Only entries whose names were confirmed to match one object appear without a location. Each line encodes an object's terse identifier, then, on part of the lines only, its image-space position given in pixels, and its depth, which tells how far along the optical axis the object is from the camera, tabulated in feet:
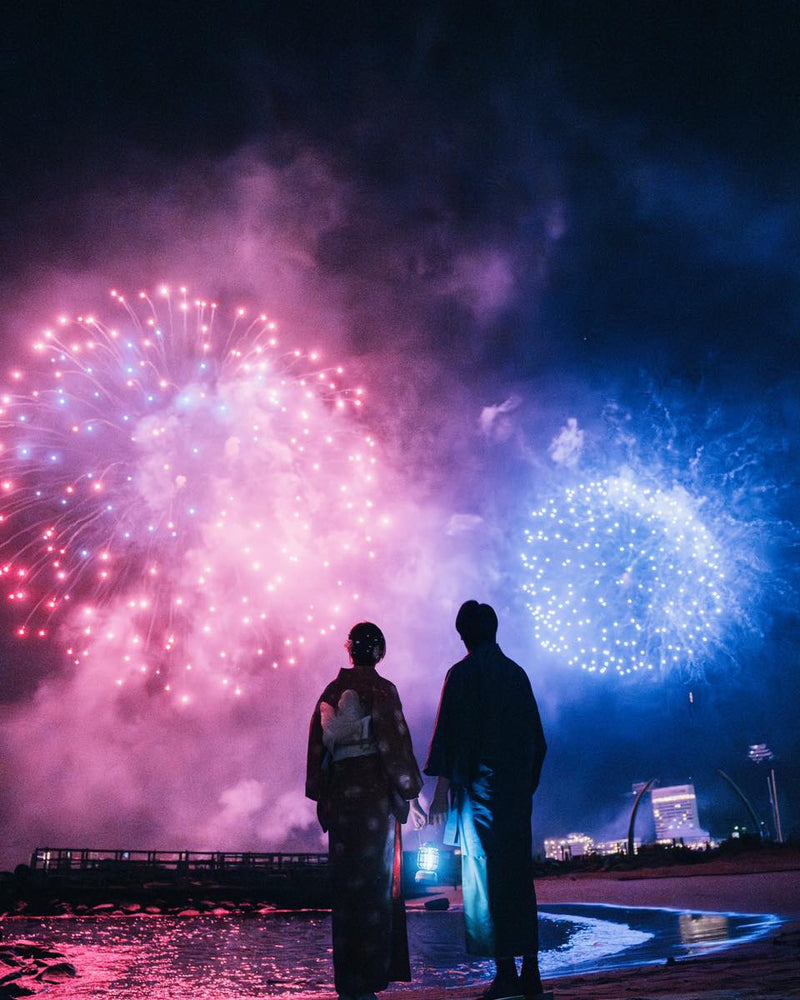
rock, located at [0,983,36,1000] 24.71
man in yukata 15.72
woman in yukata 15.98
